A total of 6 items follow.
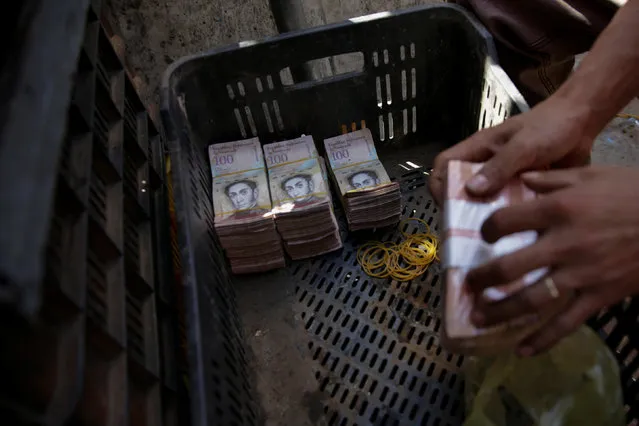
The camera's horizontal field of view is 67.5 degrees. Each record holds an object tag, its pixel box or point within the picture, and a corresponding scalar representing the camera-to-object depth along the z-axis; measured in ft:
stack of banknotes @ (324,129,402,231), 2.86
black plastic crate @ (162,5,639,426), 2.39
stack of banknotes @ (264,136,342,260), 2.74
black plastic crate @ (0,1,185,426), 1.22
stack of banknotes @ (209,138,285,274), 2.71
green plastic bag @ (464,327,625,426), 1.96
